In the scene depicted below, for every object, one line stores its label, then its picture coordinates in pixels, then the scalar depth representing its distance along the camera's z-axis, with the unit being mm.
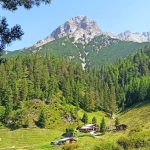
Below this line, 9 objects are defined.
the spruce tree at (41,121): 156000
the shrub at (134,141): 53312
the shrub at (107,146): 53012
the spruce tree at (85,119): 168875
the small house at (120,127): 135175
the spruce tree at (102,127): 140375
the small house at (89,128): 146900
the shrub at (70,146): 72938
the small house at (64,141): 112500
